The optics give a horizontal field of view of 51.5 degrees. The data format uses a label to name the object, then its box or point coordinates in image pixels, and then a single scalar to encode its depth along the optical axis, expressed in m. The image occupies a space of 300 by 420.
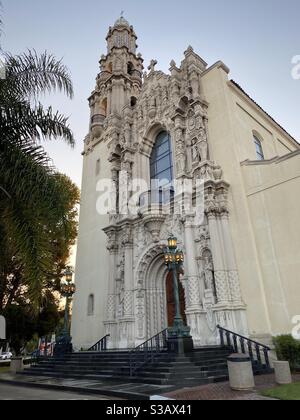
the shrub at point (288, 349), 11.01
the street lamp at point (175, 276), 11.05
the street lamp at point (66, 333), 16.69
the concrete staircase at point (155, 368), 9.16
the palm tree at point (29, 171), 9.15
